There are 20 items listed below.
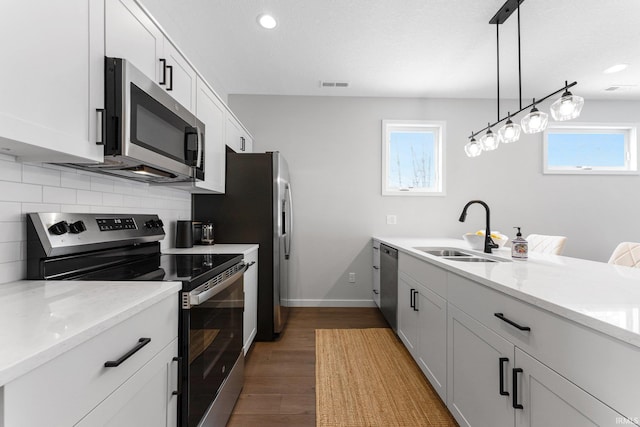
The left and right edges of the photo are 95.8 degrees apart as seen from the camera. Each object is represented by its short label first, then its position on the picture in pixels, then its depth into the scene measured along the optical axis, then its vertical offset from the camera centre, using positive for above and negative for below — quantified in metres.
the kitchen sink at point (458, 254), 1.95 -0.31
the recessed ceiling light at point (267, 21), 2.18 +1.49
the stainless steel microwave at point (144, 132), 1.13 +0.38
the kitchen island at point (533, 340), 0.71 -0.41
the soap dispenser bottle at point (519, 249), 1.76 -0.20
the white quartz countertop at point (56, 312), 0.53 -0.25
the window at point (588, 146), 3.65 +0.89
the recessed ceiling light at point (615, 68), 2.84 +1.49
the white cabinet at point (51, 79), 0.80 +0.42
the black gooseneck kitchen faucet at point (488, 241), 2.13 -0.19
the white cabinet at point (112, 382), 0.53 -0.39
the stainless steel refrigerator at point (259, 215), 2.56 -0.01
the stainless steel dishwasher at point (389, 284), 2.58 -0.67
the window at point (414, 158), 3.70 +0.74
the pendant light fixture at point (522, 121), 1.75 +0.66
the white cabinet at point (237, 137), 2.67 +0.80
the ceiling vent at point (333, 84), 3.26 +1.48
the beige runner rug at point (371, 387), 1.61 -1.13
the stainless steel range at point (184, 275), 1.11 -0.27
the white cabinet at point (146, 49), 1.17 +0.79
